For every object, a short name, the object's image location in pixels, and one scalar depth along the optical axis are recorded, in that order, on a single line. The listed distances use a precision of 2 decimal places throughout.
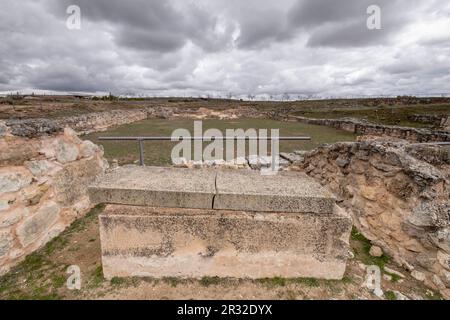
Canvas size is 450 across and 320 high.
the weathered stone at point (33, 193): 2.84
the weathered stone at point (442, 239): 2.57
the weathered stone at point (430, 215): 2.67
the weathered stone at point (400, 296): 2.44
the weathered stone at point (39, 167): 2.95
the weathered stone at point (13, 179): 2.64
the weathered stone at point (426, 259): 2.69
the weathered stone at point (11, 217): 2.59
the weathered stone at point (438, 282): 2.55
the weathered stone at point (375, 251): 3.13
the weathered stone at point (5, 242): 2.60
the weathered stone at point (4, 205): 2.59
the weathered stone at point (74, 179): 3.42
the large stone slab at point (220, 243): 2.37
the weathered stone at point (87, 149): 3.99
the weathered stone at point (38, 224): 2.82
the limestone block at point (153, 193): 2.40
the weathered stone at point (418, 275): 2.71
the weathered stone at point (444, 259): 2.54
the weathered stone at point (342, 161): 4.17
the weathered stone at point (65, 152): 3.44
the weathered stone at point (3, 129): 2.74
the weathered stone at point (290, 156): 7.23
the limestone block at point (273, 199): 2.39
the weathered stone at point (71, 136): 3.69
